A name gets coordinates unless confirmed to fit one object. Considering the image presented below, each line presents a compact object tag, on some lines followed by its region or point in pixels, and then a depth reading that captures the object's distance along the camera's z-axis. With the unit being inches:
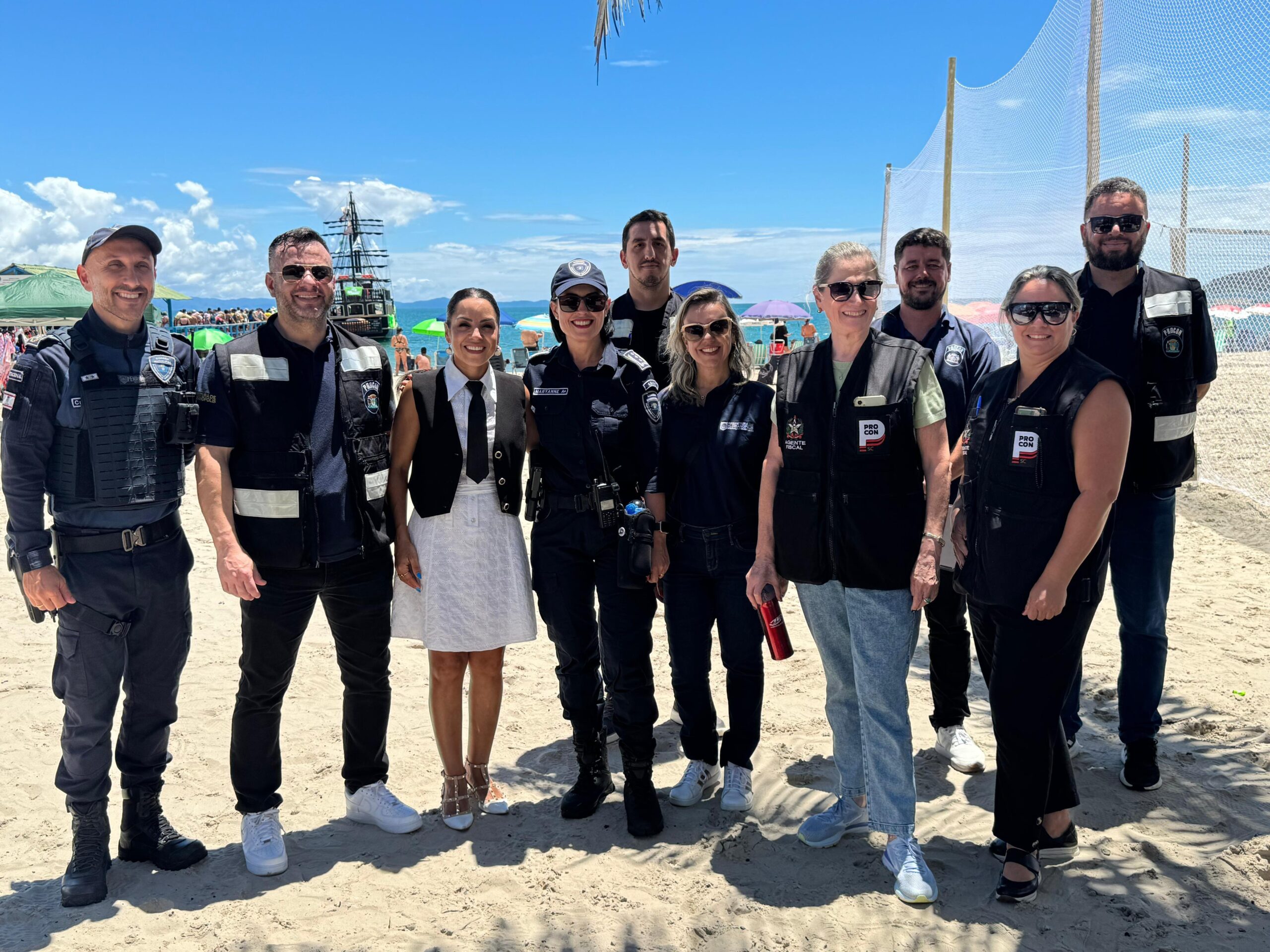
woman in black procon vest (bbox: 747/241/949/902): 125.9
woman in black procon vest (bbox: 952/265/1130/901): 114.0
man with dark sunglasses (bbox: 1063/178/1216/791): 150.7
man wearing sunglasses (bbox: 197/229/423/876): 135.0
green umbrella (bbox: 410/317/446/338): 1157.7
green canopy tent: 1162.0
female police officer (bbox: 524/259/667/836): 146.9
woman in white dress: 145.6
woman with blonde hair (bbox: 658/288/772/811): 144.3
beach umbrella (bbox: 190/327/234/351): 1120.8
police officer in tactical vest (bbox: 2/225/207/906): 131.6
